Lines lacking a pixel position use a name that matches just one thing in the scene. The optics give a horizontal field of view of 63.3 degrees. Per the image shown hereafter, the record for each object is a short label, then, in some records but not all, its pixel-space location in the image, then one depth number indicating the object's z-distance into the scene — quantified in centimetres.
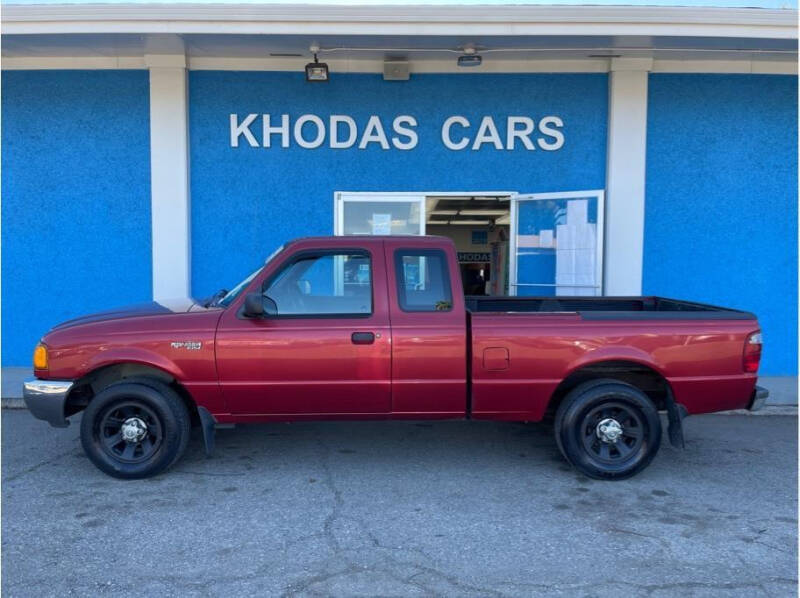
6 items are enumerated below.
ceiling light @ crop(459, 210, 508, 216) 1023
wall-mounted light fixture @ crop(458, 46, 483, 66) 782
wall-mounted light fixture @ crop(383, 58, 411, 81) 861
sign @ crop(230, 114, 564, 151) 879
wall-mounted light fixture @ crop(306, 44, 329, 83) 822
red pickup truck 480
